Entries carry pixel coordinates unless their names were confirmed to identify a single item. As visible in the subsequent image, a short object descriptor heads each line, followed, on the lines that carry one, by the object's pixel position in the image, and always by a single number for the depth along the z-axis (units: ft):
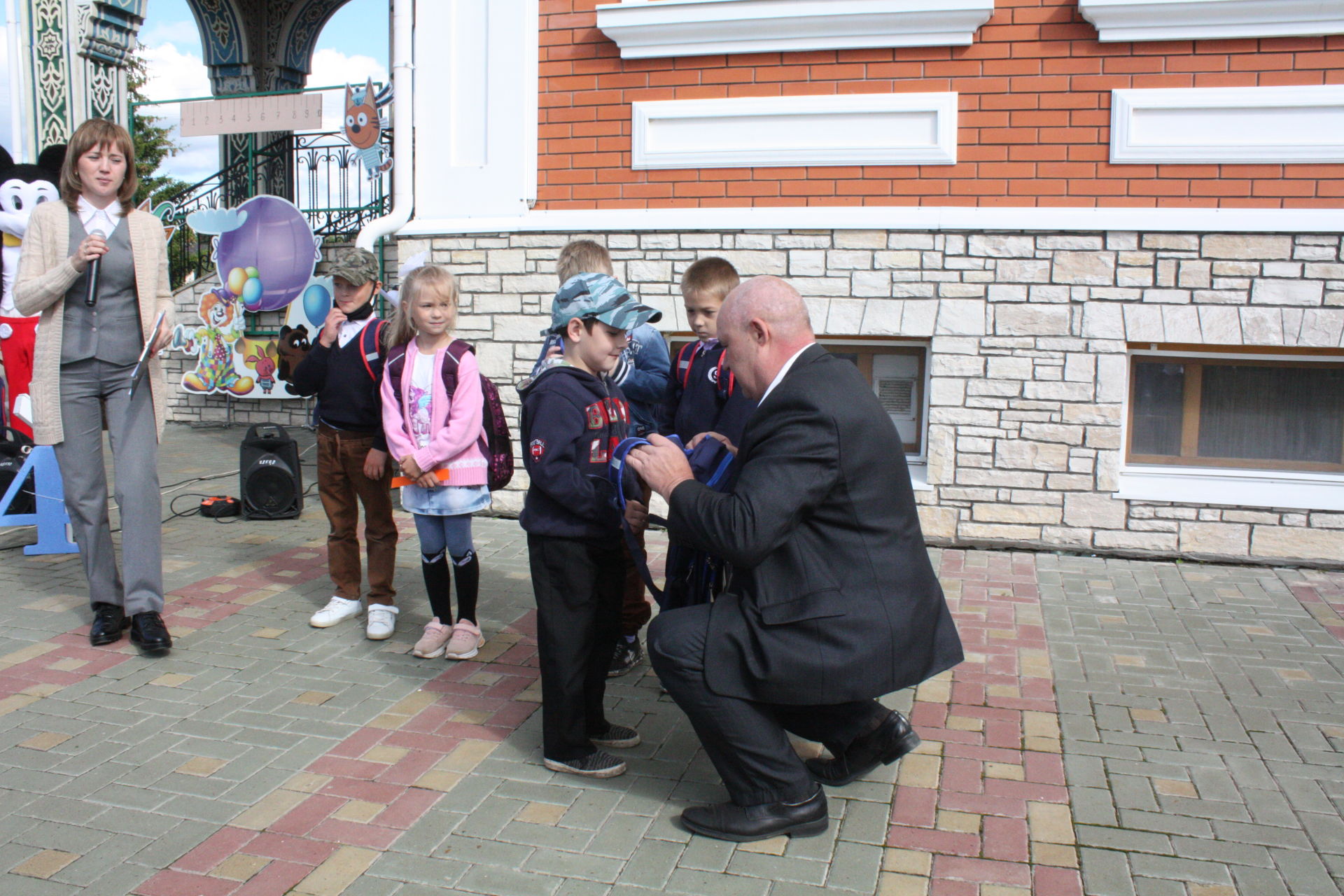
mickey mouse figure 28.71
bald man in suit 9.05
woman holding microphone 14.38
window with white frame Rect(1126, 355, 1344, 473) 20.67
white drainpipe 24.14
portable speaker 23.54
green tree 88.63
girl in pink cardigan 14.03
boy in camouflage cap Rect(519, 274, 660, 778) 10.84
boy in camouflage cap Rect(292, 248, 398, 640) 15.44
